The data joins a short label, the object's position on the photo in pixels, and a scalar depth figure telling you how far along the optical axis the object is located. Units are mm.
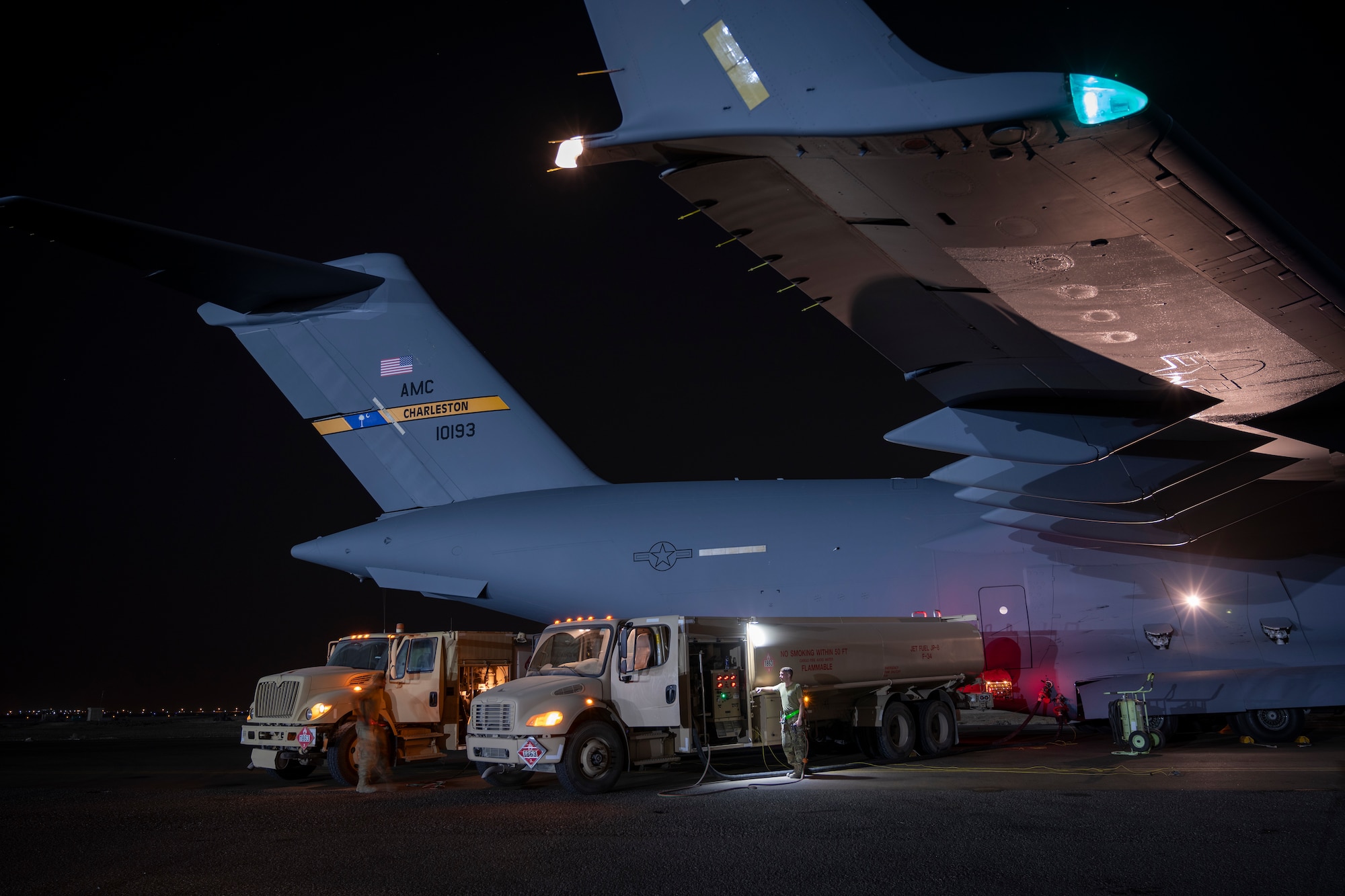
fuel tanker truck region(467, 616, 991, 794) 10266
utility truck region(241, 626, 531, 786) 11805
